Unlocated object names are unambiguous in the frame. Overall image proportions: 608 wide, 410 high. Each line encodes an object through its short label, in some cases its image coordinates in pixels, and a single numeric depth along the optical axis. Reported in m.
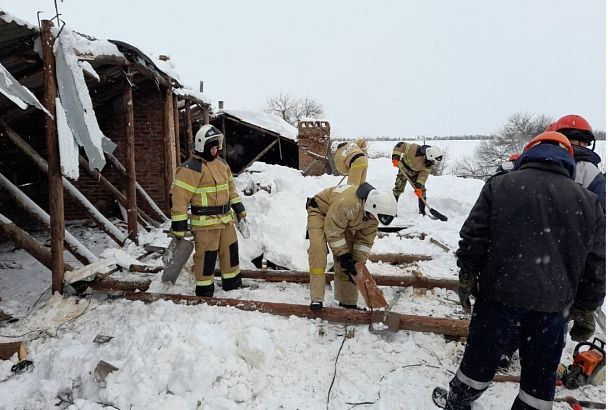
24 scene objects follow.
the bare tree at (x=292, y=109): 43.34
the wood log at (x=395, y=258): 5.65
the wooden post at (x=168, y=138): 7.66
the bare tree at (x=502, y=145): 33.19
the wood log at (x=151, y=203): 7.90
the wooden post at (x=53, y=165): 3.87
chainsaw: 2.76
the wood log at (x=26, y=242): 4.19
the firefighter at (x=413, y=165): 8.56
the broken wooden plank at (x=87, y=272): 4.21
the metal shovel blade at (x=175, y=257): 4.32
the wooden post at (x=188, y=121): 9.83
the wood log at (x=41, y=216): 4.87
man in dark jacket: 2.24
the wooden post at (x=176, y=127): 8.70
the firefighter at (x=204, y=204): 4.09
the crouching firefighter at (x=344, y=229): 3.50
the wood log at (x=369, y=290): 3.65
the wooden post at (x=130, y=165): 6.30
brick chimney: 12.93
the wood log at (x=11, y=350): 3.24
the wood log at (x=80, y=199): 5.48
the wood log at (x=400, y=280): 4.50
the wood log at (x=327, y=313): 3.40
